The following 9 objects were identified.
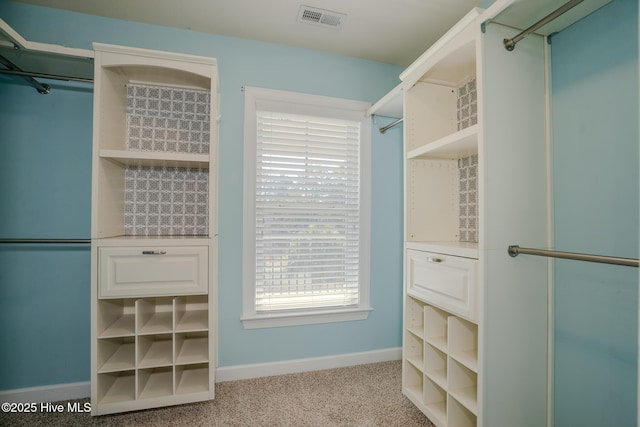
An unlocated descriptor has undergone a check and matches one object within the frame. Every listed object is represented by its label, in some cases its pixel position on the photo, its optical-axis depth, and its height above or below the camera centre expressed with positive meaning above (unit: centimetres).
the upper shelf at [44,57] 152 +88
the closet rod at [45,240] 166 -14
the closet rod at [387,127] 241 +75
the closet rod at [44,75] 167 +80
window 231 +6
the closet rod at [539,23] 117 +83
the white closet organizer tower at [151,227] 167 -7
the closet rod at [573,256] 98 -14
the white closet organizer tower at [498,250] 136 -16
